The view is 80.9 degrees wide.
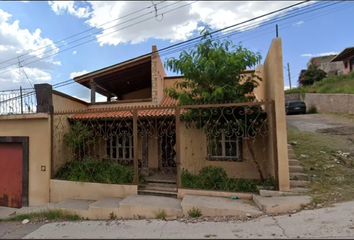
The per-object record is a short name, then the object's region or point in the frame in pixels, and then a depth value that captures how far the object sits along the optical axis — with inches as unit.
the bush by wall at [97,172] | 256.5
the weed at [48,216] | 213.3
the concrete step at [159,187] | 238.1
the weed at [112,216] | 200.7
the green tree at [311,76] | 1037.2
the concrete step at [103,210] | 204.1
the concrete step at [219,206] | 171.5
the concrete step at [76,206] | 213.9
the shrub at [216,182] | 219.0
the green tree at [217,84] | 227.0
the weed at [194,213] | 179.0
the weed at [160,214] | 186.9
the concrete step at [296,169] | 229.1
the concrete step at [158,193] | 228.8
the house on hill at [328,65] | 1186.6
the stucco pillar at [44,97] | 276.7
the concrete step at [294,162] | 240.1
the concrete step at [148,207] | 188.2
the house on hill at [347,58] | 879.7
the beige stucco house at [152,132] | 211.7
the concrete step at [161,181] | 267.9
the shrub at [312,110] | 740.0
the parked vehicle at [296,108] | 737.6
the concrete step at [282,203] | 166.1
